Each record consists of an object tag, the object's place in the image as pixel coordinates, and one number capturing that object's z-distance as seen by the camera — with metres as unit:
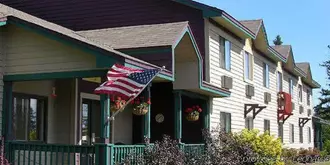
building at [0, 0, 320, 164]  11.86
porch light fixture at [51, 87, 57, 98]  14.31
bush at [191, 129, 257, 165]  14.62
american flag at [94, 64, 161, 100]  10.38
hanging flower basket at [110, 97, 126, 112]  11.56
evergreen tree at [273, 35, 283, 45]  88.62
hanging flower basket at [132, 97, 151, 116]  12.58
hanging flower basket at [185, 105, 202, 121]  16.67
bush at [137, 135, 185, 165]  11.94
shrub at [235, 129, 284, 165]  17.59
